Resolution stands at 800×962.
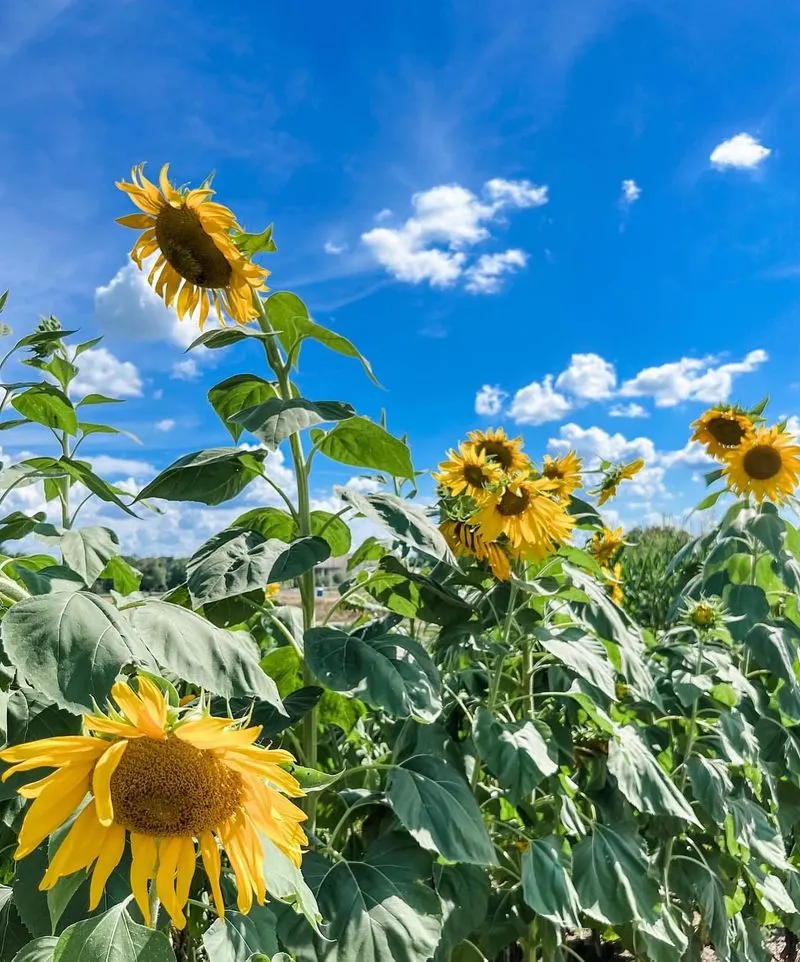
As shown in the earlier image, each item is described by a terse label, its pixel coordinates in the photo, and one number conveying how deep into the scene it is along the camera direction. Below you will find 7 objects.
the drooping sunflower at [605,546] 2.91
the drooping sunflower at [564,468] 2.33
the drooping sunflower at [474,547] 1.84
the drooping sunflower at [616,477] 2.71
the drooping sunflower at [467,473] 1.97
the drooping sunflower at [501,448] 2.13
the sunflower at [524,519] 1.84
